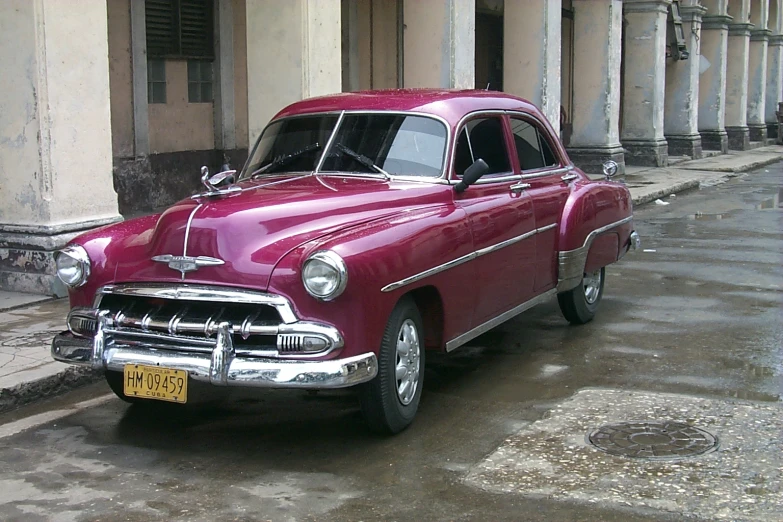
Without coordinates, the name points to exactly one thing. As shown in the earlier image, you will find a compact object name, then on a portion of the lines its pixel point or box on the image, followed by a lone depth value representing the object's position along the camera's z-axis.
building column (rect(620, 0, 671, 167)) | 22.89
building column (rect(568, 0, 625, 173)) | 20.53
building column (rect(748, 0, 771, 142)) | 34.56
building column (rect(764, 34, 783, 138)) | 37.47
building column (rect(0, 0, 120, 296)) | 8.41
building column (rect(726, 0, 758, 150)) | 31.67
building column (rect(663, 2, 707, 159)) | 26.27
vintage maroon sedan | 4.82
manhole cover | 4.96
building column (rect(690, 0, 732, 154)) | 28.86
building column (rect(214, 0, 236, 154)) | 15.11
